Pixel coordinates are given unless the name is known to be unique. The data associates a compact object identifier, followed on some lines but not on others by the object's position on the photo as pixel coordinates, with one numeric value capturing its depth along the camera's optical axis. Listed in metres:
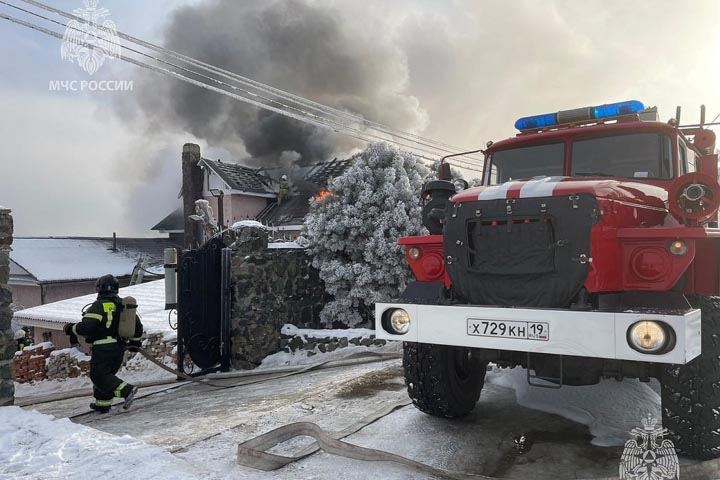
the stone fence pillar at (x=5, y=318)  4.54
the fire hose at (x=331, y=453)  3.07
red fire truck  2.92
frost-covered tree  9.20
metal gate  7.77
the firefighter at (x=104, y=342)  5.54
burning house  24.09
